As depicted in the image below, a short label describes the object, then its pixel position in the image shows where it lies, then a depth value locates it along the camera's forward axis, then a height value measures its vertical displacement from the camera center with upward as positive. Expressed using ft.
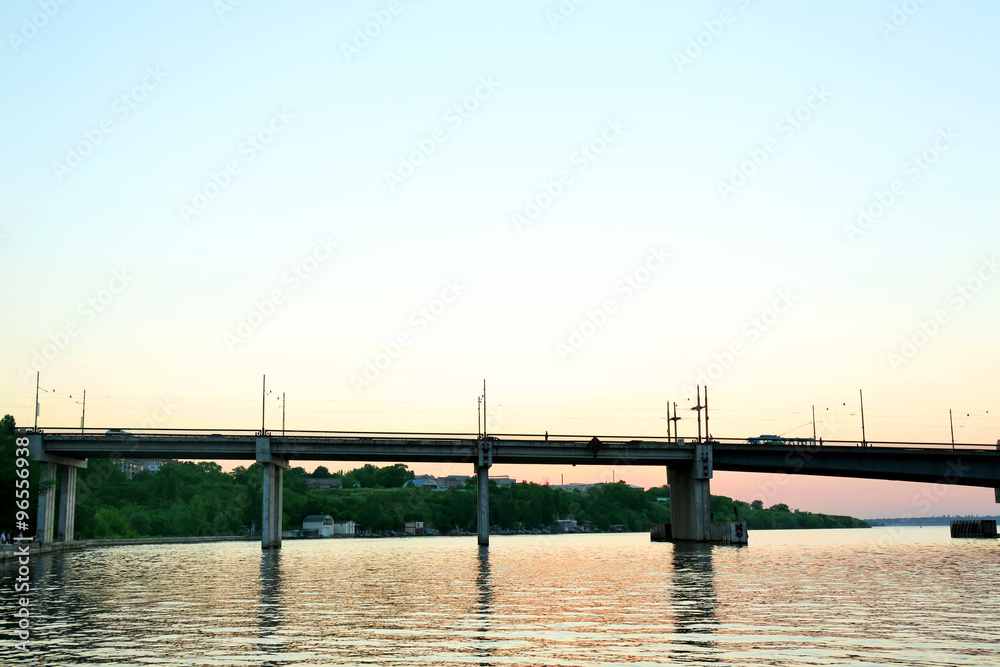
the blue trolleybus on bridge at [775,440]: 366.02 +16.93
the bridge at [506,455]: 342.64 +11.83
